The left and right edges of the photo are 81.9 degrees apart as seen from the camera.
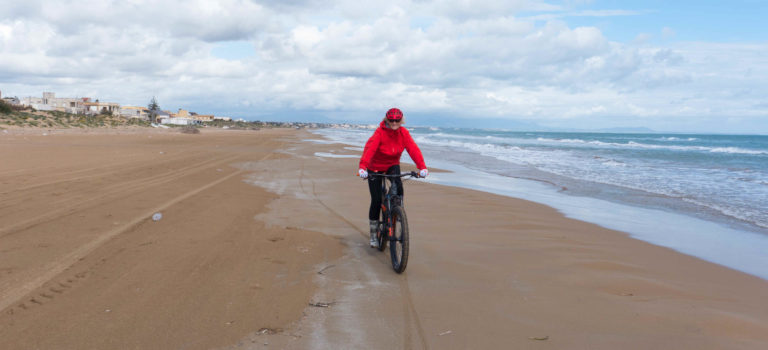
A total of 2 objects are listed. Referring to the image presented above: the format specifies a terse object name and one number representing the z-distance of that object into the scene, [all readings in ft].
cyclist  16.12
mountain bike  14.98
